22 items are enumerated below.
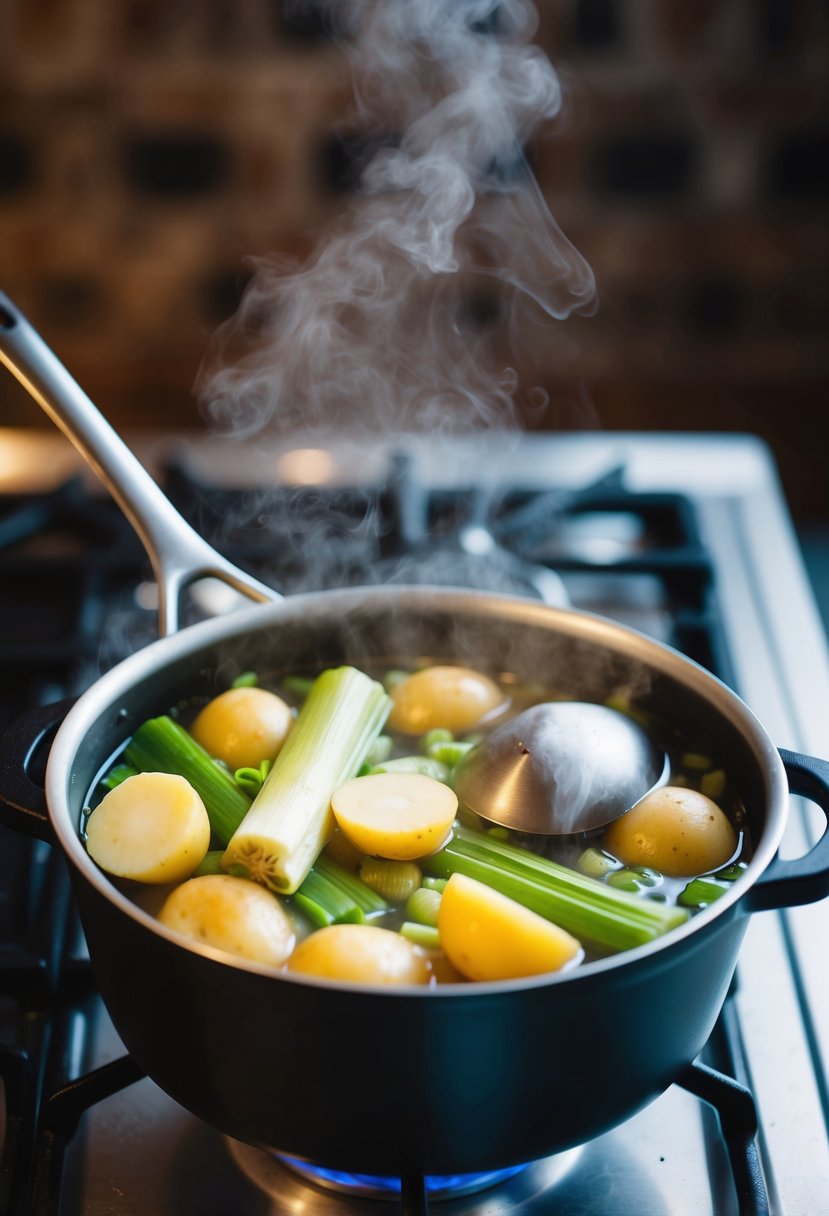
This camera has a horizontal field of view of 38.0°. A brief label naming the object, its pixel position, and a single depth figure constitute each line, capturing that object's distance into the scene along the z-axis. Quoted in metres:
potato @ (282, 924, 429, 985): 0.82
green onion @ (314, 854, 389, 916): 0.96
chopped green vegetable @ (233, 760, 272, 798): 1.08
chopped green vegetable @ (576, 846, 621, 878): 1.00
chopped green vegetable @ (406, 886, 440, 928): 0.93
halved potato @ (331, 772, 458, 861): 0.97
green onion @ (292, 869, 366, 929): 0.92
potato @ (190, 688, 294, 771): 1.14
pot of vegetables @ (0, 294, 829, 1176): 0.73
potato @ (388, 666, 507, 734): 1.20
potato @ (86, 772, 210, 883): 0.94
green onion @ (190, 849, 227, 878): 0.97
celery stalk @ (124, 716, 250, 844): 1.04
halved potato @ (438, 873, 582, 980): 0.82
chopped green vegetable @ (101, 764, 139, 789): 1.08
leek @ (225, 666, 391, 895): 0.95
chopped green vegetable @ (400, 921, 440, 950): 0.90
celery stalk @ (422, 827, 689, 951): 0.88
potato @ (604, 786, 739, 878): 1.00
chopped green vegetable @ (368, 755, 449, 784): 1.12
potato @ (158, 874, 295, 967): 0.86
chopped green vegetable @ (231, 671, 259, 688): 1.21
